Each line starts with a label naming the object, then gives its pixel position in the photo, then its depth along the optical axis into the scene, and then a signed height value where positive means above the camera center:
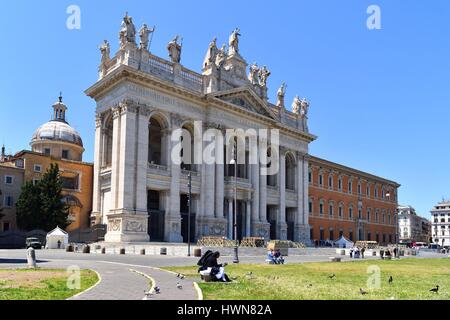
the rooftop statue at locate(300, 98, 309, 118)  64.29 +14.75
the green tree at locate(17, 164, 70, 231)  47.38 +0.99
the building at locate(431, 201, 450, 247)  166.38 -1.05
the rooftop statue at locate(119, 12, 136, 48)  43.34 +16.73
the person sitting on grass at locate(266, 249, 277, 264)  26.83 -2.26
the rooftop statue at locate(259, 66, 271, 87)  57.78 +17.20
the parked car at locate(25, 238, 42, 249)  40.55 -2.28
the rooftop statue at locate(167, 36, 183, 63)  46.88 +16.26
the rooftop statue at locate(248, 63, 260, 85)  57.03 +17.01
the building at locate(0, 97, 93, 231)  51.25 +4.18
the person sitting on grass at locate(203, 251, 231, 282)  14.66 -1.55
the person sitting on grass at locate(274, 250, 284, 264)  26.86 -2.24
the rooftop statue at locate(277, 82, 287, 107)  60.59 +15.20
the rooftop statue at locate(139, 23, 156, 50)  43.87 +16.69
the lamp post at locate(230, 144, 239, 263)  26.96 -2.19
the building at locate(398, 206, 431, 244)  152.62 -1.74
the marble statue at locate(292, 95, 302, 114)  64.12 +15.01
